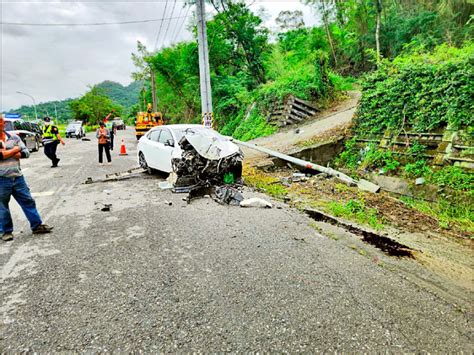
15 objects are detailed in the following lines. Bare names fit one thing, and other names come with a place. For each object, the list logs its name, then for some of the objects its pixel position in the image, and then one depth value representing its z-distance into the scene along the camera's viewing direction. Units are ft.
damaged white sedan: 24.80
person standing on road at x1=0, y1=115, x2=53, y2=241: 14.64
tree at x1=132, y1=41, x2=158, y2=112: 140.26
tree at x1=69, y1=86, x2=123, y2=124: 209.36
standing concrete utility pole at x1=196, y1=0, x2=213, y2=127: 37.09
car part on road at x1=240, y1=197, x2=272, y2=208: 20.54
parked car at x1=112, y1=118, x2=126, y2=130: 179.69
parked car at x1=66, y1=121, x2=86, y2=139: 105.70
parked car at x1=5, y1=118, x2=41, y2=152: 54.32
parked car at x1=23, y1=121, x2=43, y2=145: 63.96
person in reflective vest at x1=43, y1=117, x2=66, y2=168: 36.11
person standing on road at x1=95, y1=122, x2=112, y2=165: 37.75
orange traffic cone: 49.39
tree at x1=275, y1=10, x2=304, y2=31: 95.53
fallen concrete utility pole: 24.22
